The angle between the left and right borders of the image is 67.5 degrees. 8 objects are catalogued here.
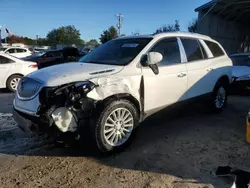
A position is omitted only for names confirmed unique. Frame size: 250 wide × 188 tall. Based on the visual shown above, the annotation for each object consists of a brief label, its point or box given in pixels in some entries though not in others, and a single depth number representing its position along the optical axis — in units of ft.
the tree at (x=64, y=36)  211.67
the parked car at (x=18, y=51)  46.03
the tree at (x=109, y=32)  138.29
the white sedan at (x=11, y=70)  21.38
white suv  8.00
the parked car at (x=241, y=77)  19.70
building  37.68
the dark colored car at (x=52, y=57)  40.04
